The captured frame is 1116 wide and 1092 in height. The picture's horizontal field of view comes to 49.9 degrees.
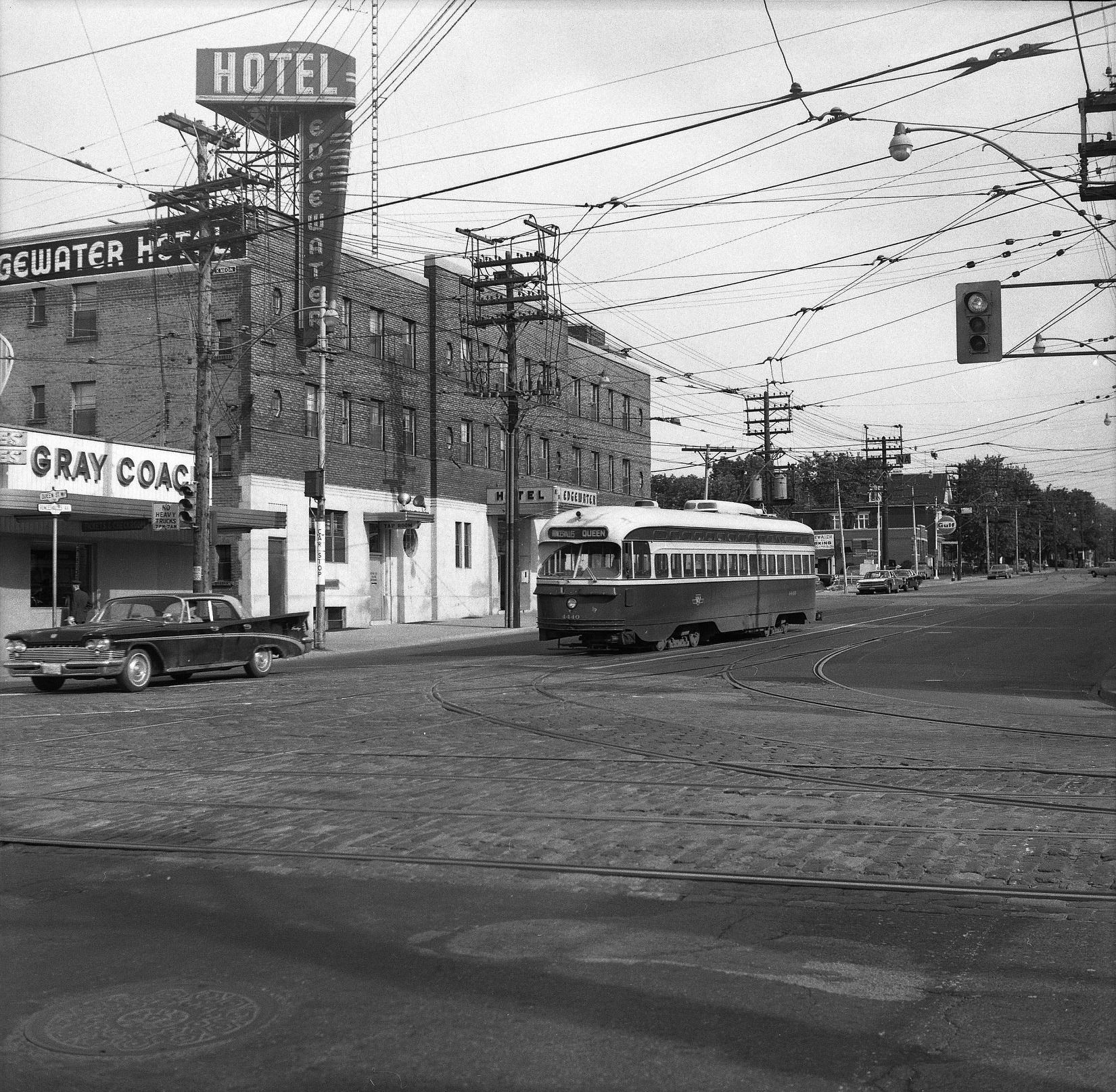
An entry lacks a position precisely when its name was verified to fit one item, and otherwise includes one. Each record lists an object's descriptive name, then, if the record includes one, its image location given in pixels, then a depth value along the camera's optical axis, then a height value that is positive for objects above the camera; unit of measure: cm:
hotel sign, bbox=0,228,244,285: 3522 +985
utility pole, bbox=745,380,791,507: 6244 +819
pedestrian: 2847 -53
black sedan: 1847 -100
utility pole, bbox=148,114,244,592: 2608 +552
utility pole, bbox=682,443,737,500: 6140 +631
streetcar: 2655 -6
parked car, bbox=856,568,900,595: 7444 -85
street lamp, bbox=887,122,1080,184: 1655 +593
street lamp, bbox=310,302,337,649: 3050 +178
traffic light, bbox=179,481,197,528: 2583 +157
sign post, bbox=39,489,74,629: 2167 +146
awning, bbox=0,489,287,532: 2483 +165
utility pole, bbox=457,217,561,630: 3759 +837
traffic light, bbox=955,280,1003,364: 1848 +379
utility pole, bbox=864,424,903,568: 9450 +882
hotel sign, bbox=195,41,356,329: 3775 +1572
